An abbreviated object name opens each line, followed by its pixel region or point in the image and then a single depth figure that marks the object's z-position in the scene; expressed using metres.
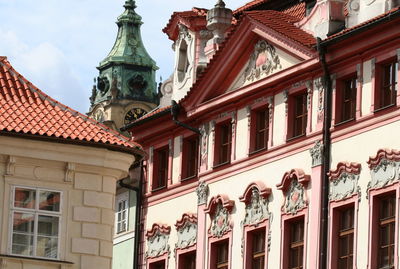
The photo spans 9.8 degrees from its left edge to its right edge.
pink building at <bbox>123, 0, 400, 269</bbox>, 53.41
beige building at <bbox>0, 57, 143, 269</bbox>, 44.94
